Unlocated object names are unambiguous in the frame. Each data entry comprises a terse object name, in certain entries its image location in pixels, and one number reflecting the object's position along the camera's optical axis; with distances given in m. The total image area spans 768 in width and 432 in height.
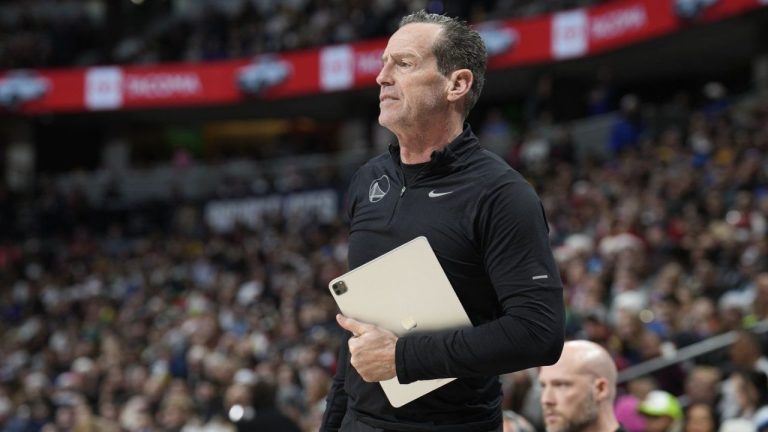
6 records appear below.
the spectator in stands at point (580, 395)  6.44
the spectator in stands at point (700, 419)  10.48
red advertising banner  32.84
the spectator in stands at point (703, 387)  11.76
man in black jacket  3.95
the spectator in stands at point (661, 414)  10.08
